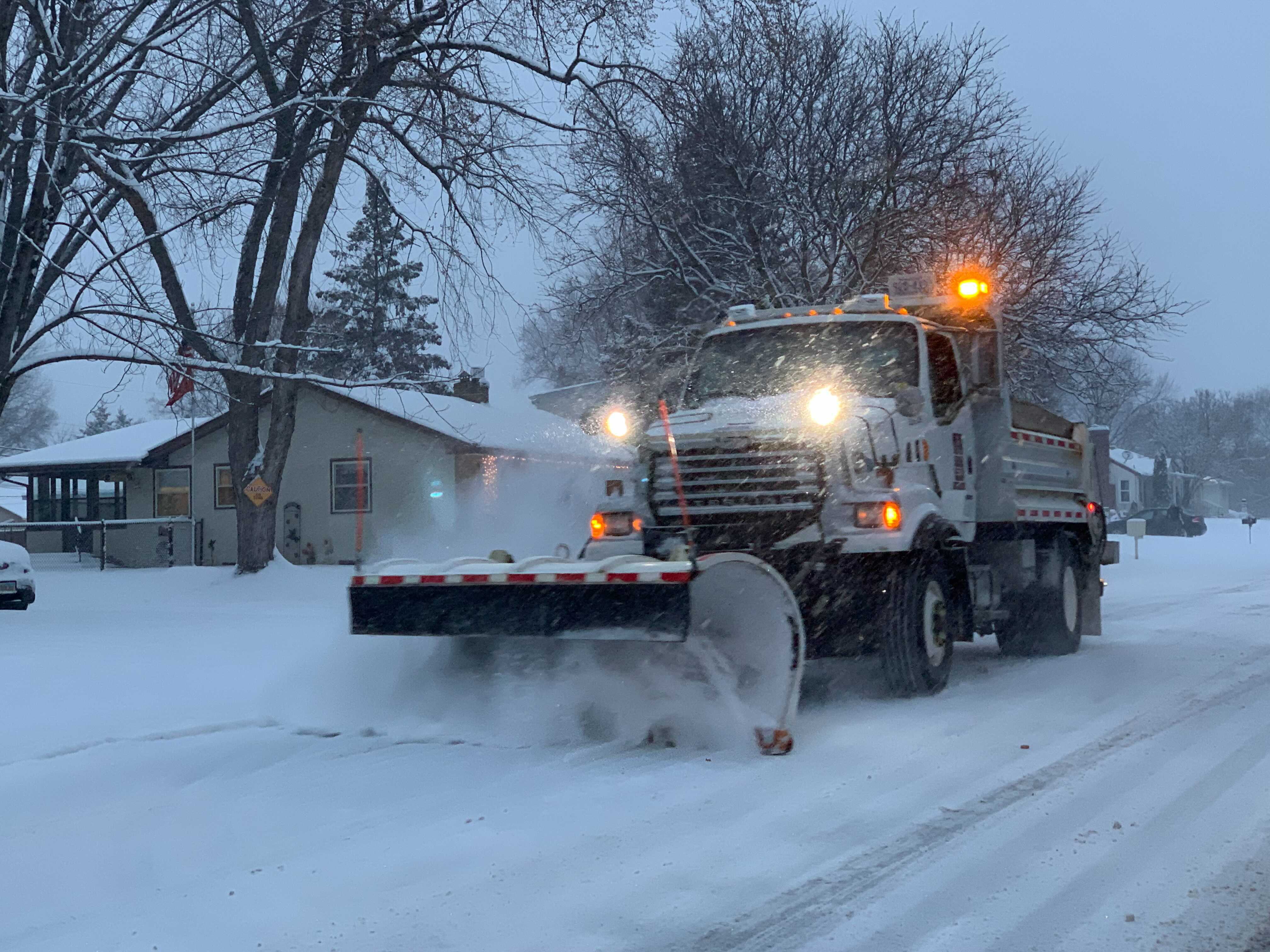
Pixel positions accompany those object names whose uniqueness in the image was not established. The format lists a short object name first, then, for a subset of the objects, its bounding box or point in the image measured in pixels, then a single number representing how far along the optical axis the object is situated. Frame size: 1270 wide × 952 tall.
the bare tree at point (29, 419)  79.19
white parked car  16.25
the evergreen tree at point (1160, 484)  70.19
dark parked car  51.56
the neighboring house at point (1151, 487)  82.38
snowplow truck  6.71
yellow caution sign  21.22
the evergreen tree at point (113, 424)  79.19
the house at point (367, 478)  29.00
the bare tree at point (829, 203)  21.36
